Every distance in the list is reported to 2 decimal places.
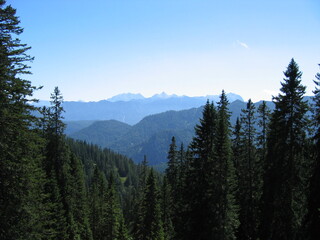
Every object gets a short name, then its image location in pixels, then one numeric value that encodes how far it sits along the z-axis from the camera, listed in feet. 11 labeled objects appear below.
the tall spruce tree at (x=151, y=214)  122.31
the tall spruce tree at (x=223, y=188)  76.13
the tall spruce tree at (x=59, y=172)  94.53
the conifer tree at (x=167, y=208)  138.62
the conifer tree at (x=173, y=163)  159.94
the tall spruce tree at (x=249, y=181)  96.48
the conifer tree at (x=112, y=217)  146.10
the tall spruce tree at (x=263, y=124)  96.37
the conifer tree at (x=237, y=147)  112.59
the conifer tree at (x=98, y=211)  160.45
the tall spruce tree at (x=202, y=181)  78.88
